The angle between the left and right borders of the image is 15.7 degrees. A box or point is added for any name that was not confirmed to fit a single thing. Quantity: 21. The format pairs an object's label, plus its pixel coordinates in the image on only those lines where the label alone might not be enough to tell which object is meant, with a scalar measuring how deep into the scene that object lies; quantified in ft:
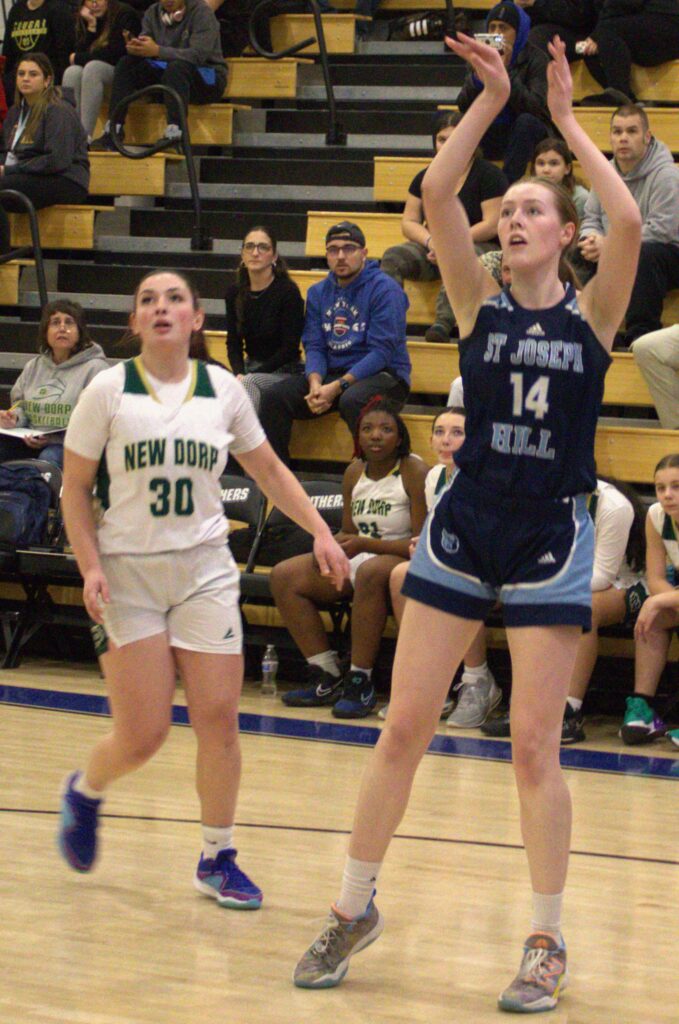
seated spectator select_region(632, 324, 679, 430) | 36.35
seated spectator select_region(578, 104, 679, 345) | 38.86
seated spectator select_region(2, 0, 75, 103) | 56.49
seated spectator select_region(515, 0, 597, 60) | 48.08
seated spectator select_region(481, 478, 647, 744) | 32.99
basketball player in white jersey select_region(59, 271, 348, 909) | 19.19
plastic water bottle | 36.90
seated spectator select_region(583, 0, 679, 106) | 46.51
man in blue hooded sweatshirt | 39.01
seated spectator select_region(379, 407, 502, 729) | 33.71
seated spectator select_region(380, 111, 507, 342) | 41.38
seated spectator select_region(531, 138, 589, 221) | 39.05
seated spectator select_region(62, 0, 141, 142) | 54.22
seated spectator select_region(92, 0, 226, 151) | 51.17
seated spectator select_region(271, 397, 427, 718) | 34.56
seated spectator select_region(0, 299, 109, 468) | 40.56
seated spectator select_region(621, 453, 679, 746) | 32.25
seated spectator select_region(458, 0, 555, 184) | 43.22
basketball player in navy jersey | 16.38
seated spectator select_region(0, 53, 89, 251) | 48.95
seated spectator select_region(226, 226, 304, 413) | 41.08
